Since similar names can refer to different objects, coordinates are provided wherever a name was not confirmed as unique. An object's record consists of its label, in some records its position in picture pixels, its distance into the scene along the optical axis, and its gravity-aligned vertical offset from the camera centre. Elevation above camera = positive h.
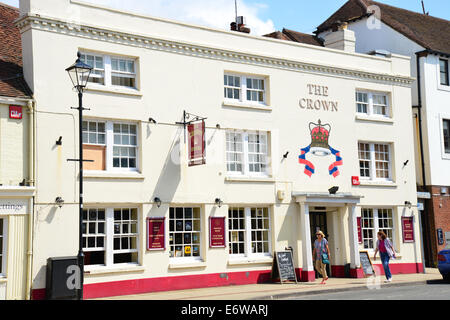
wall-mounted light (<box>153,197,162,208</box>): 18.67 +1.10
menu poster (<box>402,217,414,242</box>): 24.56 +0.08
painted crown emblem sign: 22.28 +3.07
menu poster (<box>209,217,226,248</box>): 19.78 +0.13
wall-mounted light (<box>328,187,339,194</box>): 21.83 +1.51
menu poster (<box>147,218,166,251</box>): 18.47 +0.11
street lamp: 14.11 +2.92
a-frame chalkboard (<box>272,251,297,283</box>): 20.52 -1.09
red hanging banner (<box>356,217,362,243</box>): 23.13 +0.08
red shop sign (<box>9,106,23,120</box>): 16.56 +3.46
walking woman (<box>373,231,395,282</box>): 20.30 -0.61
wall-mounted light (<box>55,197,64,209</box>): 16.86 +1.04
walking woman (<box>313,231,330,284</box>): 19.88 -0.54
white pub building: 17.39 +2.73
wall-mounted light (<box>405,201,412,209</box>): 24.80 +1.08
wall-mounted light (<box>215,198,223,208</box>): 19.97 +1.10
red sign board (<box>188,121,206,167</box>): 18.56 +2.82
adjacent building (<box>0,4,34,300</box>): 16.02 +1.40
